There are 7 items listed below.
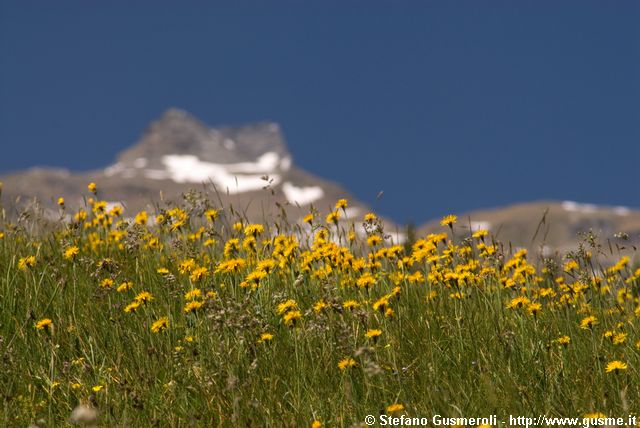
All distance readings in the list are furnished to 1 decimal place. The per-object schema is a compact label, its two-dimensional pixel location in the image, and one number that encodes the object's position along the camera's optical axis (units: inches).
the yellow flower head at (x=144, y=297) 420.2
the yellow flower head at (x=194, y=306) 398.6
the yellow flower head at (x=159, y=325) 407.2
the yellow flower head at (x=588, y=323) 389.6
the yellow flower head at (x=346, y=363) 350.6
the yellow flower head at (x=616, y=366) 342.0
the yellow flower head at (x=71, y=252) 476.1
